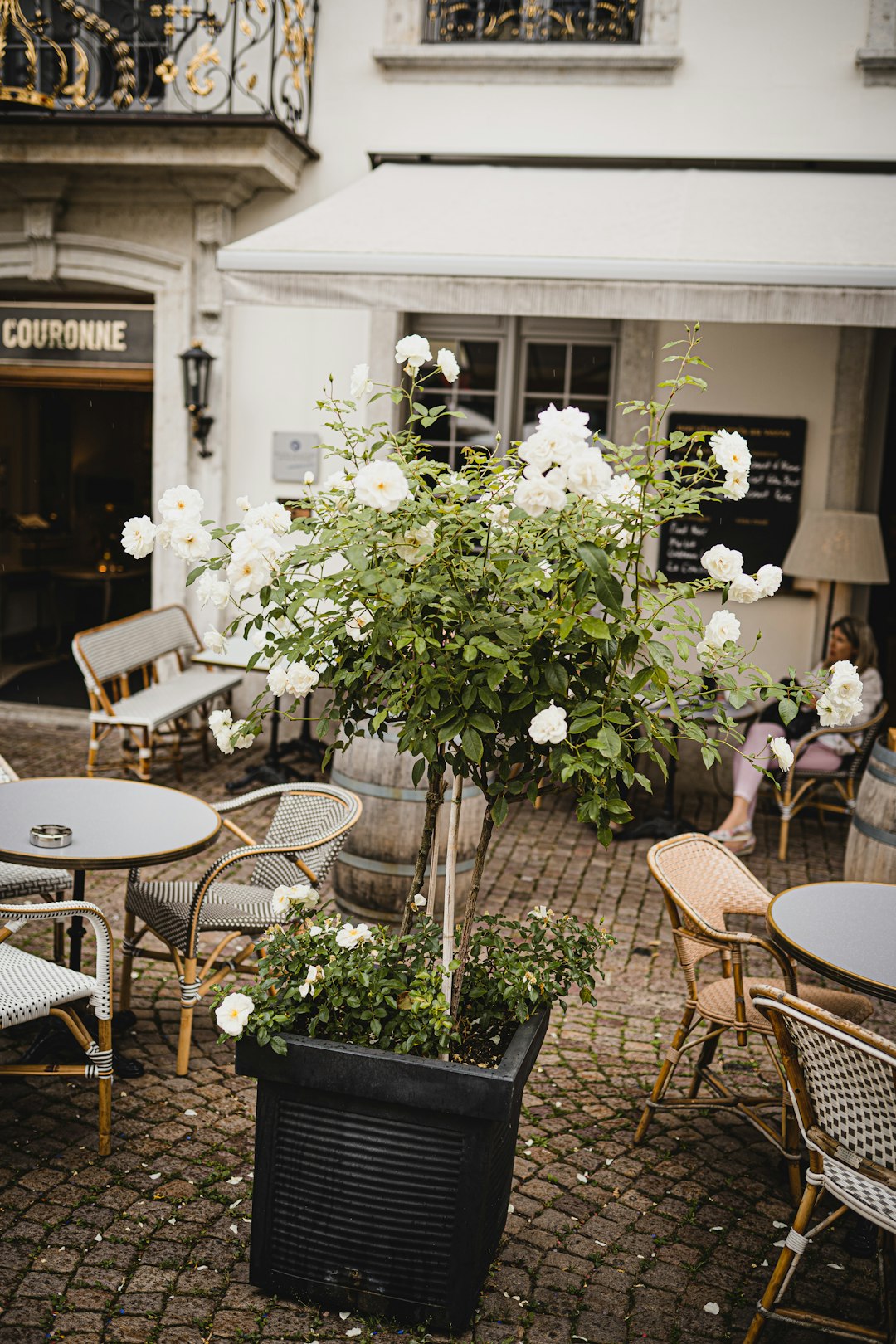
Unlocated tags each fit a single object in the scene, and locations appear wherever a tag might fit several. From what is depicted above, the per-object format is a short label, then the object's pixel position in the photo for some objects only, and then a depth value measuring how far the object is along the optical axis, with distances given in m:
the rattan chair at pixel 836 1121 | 2.78
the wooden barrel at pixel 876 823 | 4.93
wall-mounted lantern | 8.63
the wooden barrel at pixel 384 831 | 5.03
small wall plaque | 8.80
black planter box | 2.87
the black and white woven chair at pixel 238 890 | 4.18
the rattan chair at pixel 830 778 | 7.07
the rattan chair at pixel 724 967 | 3.76
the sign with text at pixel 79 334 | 9.13
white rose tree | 2.61
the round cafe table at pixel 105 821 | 3.84
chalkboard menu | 8.29
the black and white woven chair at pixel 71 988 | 3.57
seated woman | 7.15
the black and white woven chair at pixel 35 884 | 4.40
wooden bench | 7.27
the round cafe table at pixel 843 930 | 3.31
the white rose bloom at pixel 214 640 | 2.87
